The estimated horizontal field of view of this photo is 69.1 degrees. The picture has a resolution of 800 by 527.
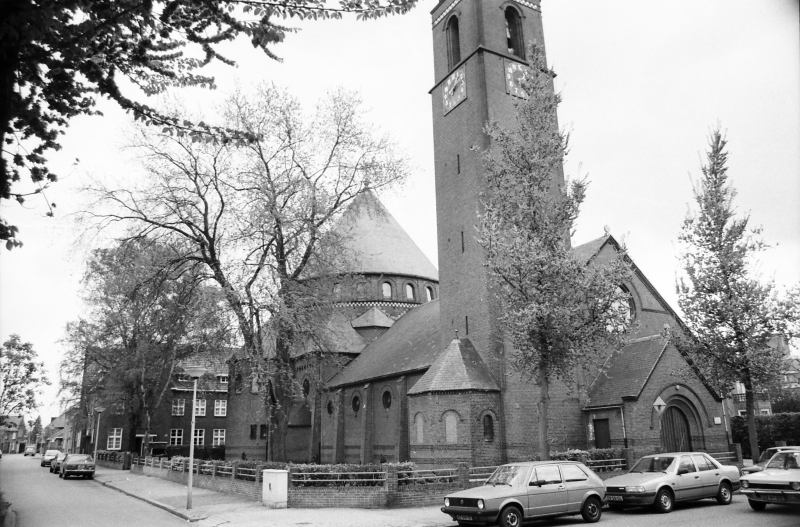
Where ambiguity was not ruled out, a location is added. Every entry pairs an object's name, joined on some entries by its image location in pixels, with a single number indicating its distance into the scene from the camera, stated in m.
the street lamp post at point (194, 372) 17.31
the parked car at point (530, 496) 12.43
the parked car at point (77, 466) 31.94
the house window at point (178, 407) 53.06
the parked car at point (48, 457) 48.75
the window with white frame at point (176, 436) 52.75
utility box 16.50
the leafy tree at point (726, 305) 18.72
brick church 22.11
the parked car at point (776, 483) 13.01
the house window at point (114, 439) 51.03
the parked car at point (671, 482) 14.42
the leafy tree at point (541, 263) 15.99
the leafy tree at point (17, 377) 32.34
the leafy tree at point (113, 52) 6.77
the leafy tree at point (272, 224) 22.31
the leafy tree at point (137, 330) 23.33
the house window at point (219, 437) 54.72
